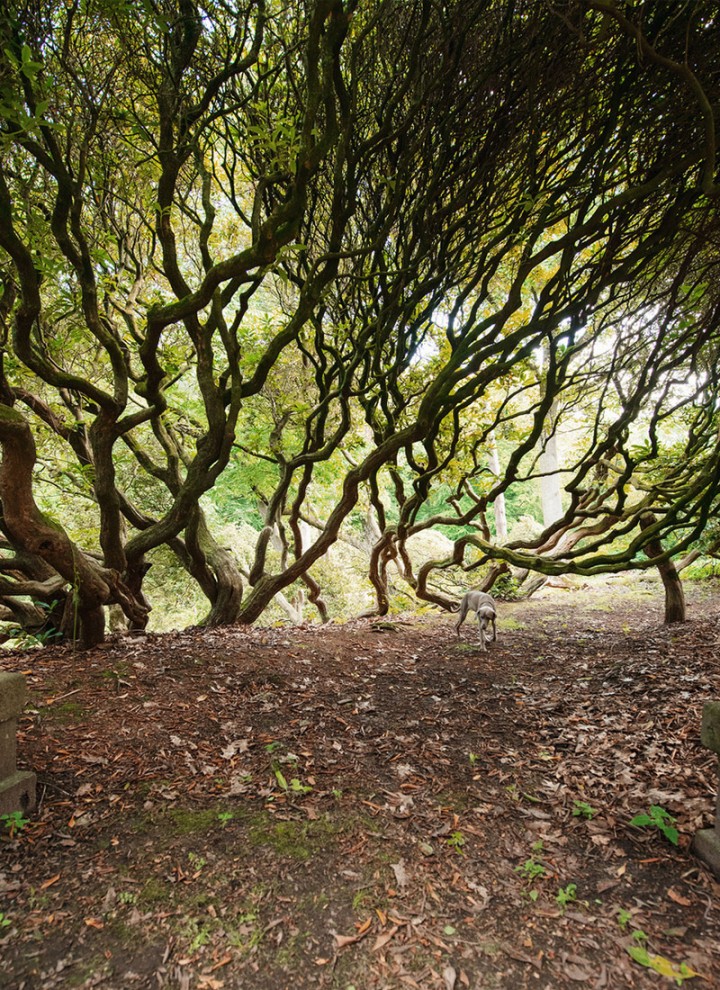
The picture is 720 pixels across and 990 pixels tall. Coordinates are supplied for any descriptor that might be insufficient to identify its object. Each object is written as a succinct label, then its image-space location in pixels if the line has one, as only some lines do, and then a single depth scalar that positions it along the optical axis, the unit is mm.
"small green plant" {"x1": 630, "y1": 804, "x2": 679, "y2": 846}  2574
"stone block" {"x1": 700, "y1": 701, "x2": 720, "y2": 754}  2307
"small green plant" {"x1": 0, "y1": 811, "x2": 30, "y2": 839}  2555
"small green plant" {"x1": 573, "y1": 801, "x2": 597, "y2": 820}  2782
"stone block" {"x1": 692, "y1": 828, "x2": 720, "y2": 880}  2314
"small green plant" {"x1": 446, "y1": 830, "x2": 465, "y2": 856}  2612
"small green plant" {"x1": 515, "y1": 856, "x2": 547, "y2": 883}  2398
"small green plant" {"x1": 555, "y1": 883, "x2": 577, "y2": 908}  2244
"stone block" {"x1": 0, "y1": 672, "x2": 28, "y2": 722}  2582
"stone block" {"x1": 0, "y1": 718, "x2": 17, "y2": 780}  2631
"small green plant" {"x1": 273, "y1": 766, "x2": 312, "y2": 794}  3076
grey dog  6051
